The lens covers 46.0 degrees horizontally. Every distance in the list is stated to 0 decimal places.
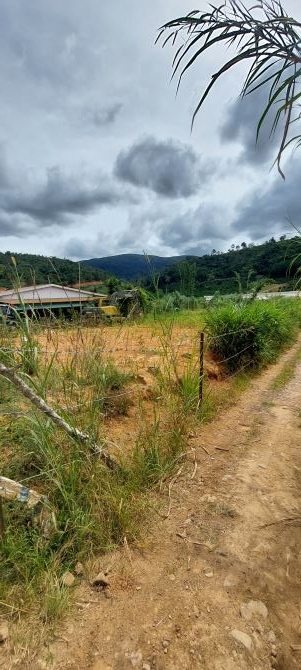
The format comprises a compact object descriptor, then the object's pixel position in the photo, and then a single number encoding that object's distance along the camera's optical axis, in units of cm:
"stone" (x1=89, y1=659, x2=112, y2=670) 142
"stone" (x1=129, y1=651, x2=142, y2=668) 144
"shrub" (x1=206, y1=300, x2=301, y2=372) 566
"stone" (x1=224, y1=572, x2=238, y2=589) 178
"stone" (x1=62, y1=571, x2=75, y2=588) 174
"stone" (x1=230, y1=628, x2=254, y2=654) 149
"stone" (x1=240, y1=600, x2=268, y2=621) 162
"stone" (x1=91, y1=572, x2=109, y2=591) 179
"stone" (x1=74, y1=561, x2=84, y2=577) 184
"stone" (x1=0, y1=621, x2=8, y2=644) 151
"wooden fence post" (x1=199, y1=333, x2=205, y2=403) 359
